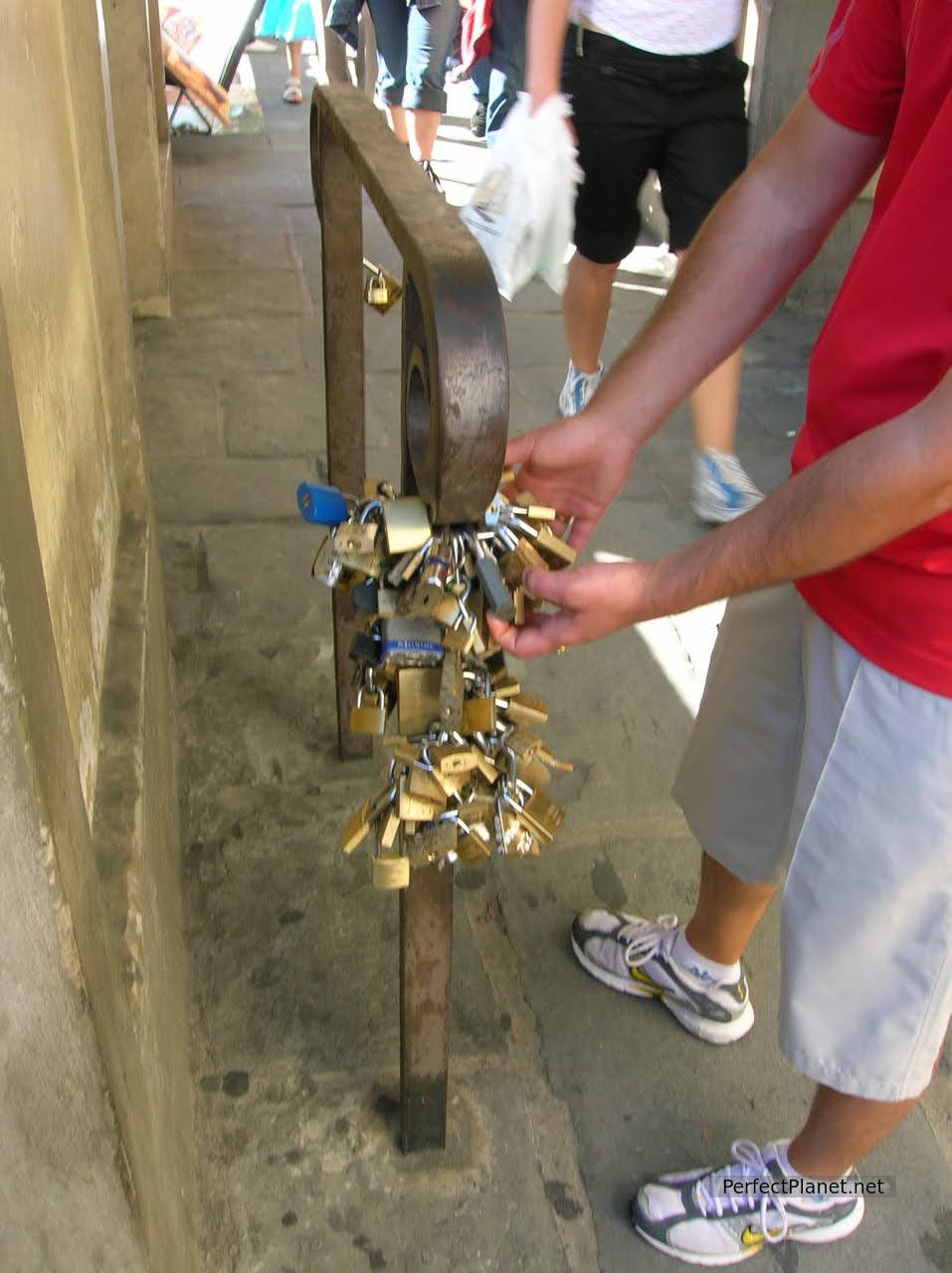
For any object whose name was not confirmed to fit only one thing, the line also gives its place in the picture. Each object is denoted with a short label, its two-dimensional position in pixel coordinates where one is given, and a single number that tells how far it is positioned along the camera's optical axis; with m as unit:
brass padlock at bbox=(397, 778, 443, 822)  1.24
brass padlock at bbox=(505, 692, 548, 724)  1.27
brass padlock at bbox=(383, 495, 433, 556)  1.09
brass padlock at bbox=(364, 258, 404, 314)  1.66
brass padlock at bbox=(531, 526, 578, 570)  1.16
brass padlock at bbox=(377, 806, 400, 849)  1.26
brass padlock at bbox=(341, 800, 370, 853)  1.29
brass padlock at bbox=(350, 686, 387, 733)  1.27
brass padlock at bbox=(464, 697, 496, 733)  1.23
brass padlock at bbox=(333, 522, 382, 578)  1.12
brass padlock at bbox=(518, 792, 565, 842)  1.30
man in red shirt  1.08
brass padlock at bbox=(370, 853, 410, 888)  1.25
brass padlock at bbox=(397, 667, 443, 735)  1.22
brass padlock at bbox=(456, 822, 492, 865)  1.29
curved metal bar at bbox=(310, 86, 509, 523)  1.00
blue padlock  1.17
